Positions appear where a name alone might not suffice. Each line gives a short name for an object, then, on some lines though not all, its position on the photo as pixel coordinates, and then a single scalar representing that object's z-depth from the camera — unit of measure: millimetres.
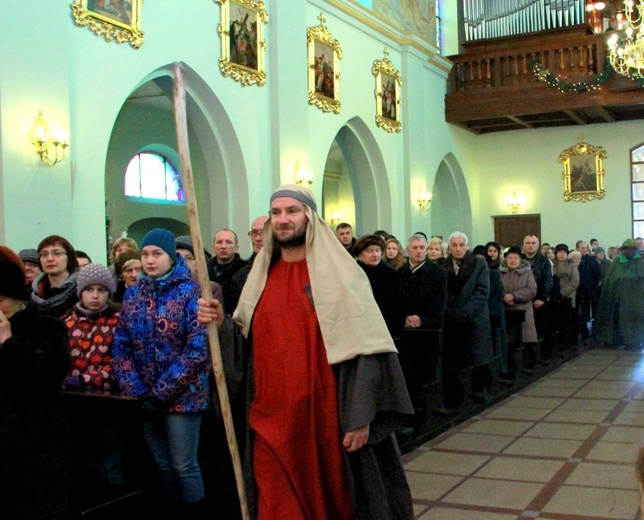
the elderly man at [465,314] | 8242
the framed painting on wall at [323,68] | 13953
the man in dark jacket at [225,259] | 6793
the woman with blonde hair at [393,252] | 8375
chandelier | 13953
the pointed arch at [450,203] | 21312
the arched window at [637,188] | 20469
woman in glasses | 5172
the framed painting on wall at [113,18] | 9508
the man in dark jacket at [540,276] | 11516
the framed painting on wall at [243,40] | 11953
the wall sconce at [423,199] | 17938
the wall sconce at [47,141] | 8719
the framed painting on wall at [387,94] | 16422
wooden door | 21578
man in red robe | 3324
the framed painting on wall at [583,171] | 20656
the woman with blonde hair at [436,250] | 8945
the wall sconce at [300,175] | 13156
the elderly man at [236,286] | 6137
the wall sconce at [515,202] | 21656
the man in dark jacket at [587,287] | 14578
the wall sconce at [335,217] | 24297
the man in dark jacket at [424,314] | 7609
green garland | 17828
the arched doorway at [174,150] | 12164
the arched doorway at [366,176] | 16338
